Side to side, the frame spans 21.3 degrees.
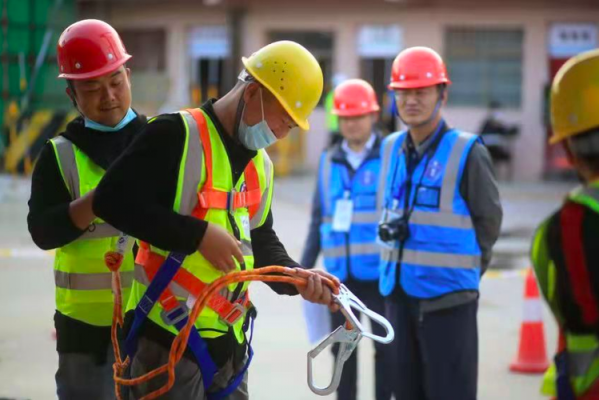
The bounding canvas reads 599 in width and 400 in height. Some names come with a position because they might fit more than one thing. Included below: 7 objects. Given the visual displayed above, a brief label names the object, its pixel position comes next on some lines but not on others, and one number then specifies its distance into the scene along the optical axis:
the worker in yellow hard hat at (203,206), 5.03
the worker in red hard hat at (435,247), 7.85
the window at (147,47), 41.84
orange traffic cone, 11.44
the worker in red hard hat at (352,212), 9.51
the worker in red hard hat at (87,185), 6.16
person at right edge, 4.18
